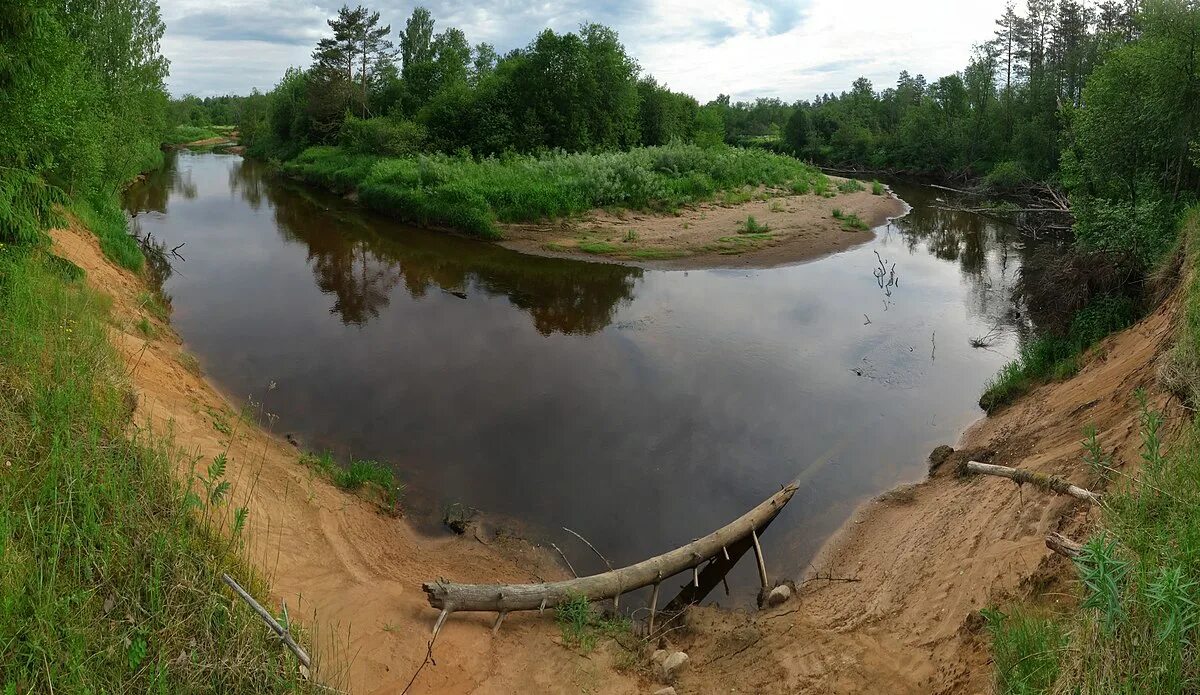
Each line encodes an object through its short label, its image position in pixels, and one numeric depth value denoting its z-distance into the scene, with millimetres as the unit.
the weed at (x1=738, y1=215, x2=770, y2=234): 26125
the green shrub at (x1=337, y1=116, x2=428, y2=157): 37781
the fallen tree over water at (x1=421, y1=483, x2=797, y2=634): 6031
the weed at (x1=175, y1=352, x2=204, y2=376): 11547
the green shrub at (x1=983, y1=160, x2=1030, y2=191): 37844
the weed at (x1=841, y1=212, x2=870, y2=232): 28770
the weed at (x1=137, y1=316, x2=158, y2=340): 12039
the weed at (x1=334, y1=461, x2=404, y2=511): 8555
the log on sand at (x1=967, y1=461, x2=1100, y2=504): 5605
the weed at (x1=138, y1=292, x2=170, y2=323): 14414
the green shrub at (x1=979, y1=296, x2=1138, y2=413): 11000
